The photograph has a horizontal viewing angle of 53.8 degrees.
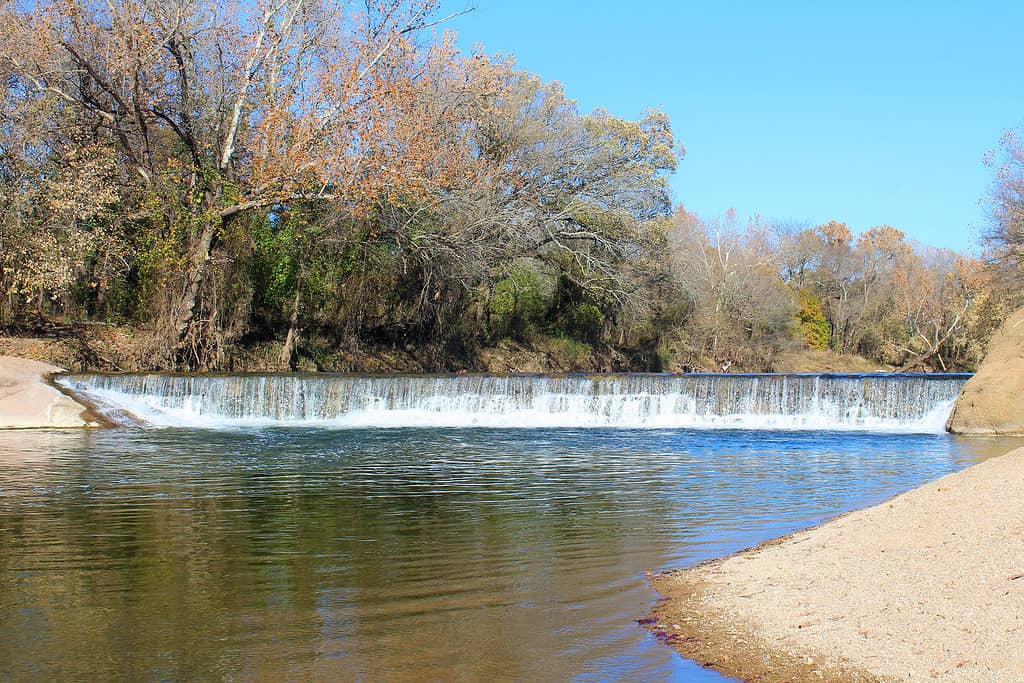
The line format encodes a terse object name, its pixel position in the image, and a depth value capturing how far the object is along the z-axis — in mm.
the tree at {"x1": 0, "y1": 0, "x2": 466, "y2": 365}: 24641
